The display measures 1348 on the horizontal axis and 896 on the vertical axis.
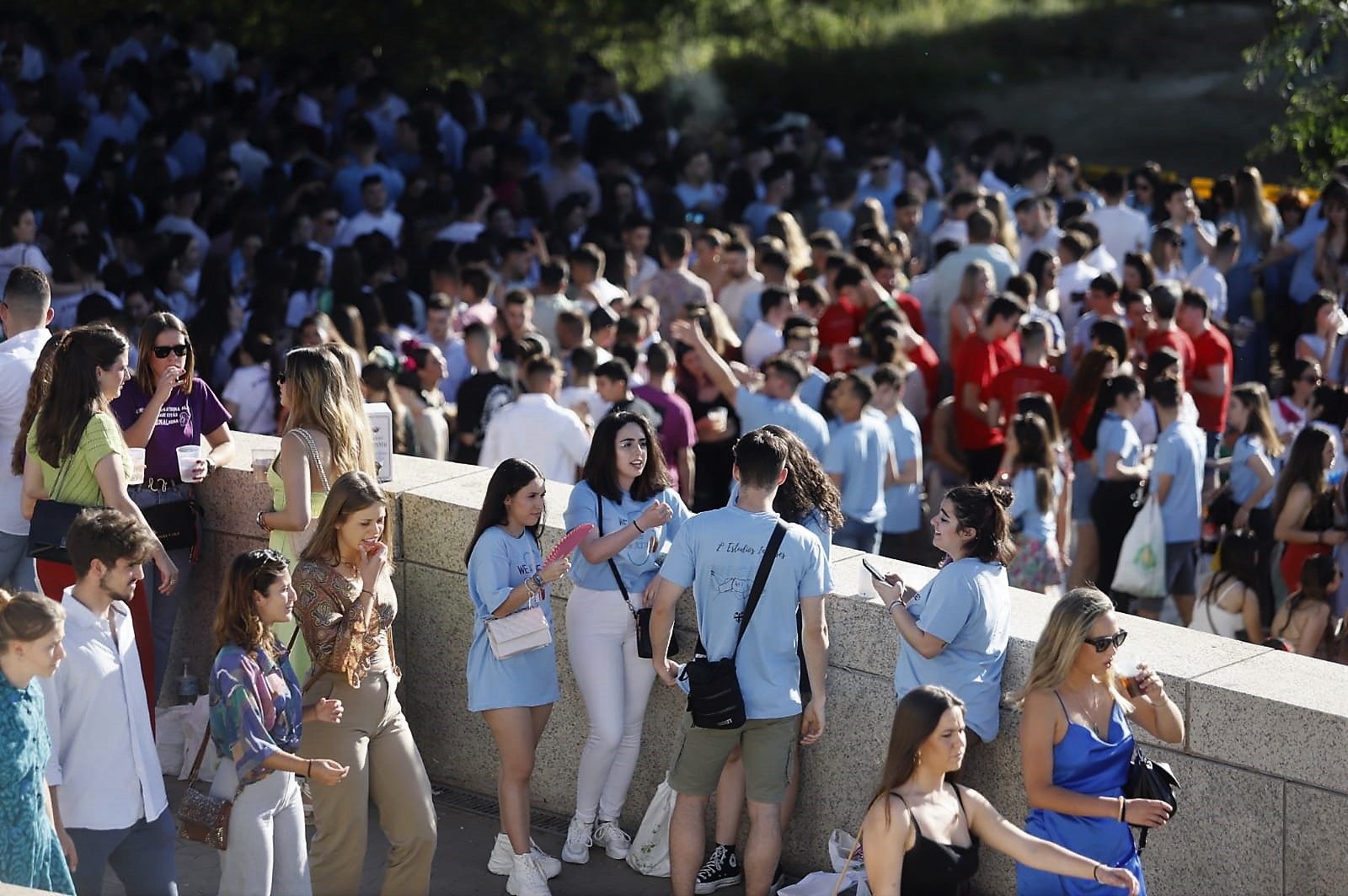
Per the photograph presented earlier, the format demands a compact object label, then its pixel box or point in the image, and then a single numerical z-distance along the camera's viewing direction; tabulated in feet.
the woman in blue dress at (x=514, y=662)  39.18
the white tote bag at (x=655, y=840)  41.25
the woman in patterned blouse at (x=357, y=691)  36.25
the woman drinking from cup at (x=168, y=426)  43.03
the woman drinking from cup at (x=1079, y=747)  32.70
